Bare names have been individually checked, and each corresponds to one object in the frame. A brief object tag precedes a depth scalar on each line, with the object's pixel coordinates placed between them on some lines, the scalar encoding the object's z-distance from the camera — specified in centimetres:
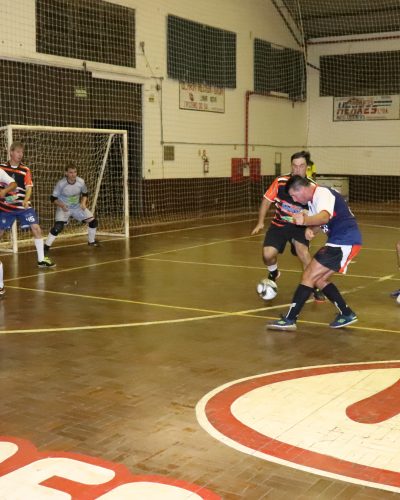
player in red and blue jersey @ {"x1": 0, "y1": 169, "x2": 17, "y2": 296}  1034
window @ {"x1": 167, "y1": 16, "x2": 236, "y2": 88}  2256
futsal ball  938
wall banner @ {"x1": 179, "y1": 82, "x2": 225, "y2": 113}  2328
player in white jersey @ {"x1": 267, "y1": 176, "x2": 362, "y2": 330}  718
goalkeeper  1409
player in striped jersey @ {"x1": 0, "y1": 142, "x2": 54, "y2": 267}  1162
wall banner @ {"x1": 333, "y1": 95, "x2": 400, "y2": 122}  2808
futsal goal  1719
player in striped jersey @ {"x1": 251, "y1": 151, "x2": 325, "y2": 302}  910
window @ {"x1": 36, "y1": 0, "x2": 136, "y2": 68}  1809
